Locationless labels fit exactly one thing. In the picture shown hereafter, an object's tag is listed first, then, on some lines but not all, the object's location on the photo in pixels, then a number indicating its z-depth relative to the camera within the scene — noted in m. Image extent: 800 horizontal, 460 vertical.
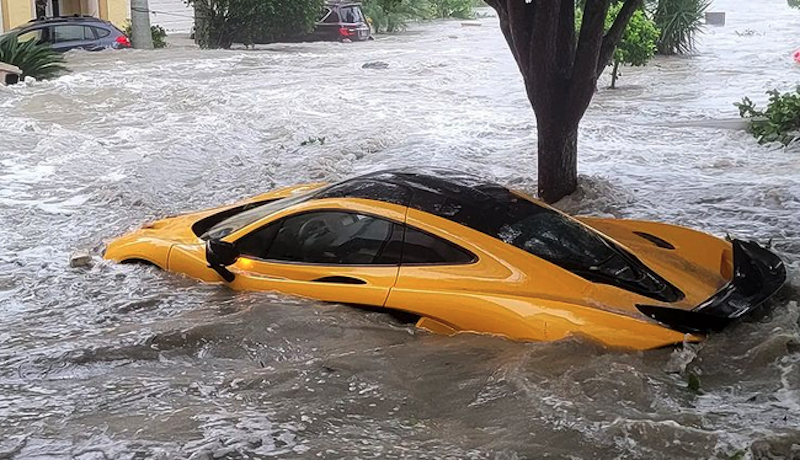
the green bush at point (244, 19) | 26.25
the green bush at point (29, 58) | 17.91
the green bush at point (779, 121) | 12.34
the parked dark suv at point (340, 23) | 28.81
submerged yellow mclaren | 4.56
